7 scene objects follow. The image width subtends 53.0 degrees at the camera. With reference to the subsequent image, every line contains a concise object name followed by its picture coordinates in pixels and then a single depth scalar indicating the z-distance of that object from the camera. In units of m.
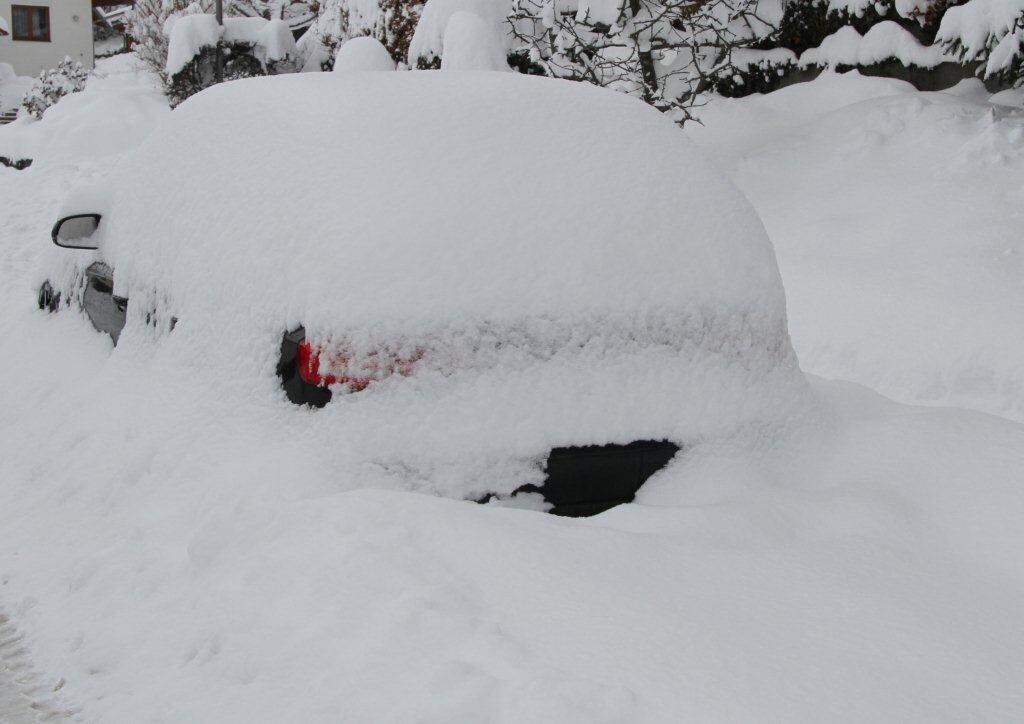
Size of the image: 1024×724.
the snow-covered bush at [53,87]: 23.72
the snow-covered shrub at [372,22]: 14.28
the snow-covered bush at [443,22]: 11.29
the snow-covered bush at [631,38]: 10.62
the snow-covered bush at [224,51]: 19.05
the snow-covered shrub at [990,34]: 8.15
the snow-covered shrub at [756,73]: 12.27
